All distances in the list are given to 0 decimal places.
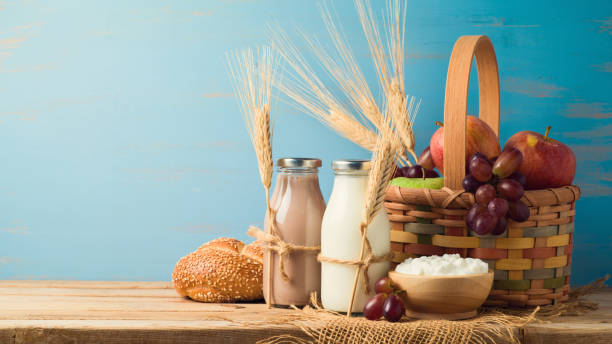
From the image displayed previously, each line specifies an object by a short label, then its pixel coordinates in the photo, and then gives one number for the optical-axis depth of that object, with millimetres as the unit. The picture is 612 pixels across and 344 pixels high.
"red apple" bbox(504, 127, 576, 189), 1559
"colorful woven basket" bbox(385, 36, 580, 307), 1531
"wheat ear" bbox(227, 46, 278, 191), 1550
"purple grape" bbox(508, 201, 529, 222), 1514
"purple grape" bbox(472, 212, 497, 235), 1505
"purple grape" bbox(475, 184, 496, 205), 1502
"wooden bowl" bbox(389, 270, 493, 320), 1476
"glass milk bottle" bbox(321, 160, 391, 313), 1510
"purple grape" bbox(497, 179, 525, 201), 1497
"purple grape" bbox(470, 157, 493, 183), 1506
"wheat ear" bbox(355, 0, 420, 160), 1713
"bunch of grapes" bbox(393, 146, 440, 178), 1618
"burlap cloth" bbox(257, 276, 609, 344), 1461
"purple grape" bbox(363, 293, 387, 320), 1481
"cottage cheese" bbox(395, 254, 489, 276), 1485
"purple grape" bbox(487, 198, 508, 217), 1501
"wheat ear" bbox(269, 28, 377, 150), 1733
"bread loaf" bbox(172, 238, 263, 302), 1601
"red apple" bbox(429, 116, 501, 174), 1576
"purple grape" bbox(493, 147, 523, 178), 1505
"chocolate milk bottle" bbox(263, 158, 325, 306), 1552
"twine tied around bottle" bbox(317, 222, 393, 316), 1497
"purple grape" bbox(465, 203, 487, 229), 1513
